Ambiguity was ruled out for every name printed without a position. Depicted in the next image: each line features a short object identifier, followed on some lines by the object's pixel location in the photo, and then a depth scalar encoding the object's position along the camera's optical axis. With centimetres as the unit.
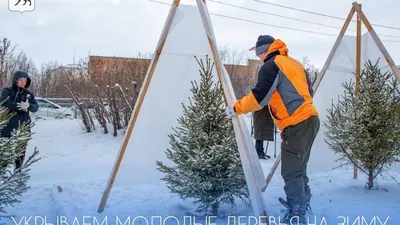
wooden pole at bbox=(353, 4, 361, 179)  523
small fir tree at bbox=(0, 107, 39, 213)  289
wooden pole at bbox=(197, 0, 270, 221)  296
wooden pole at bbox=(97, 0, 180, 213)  392
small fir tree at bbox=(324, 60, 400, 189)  423
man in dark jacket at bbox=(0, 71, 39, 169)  515
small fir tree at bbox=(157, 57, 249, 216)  341
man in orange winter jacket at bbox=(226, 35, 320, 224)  315
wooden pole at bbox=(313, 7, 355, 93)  491
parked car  1753
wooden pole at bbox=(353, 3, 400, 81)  481
